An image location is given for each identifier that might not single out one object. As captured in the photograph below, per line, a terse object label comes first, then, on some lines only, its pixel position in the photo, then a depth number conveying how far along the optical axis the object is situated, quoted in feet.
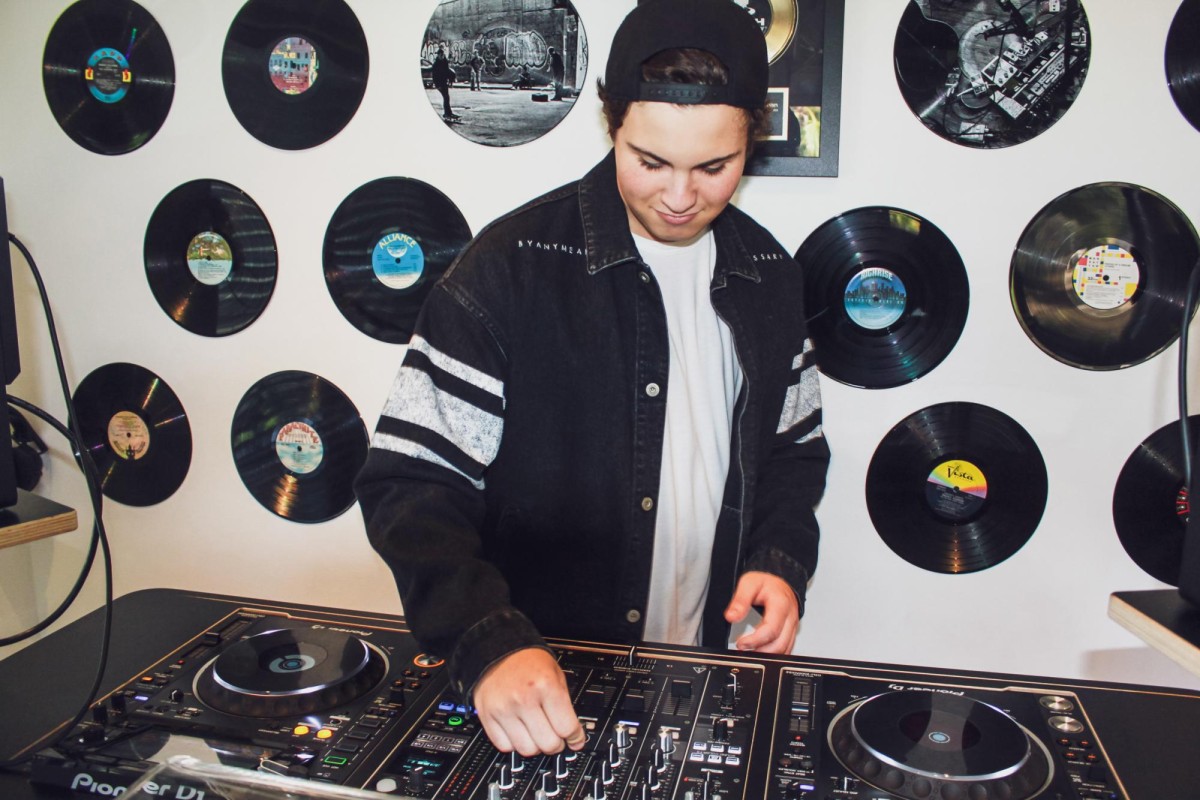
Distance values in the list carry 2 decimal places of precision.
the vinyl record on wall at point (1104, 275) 6.61
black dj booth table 2.97
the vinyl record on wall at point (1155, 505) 6.83
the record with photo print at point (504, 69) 7.09
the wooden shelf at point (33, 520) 3.24
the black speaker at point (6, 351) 3.29
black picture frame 6.69
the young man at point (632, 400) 4.28
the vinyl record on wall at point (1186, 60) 6.37
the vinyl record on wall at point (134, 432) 8.45
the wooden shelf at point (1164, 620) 2.81
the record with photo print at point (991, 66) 6.54
